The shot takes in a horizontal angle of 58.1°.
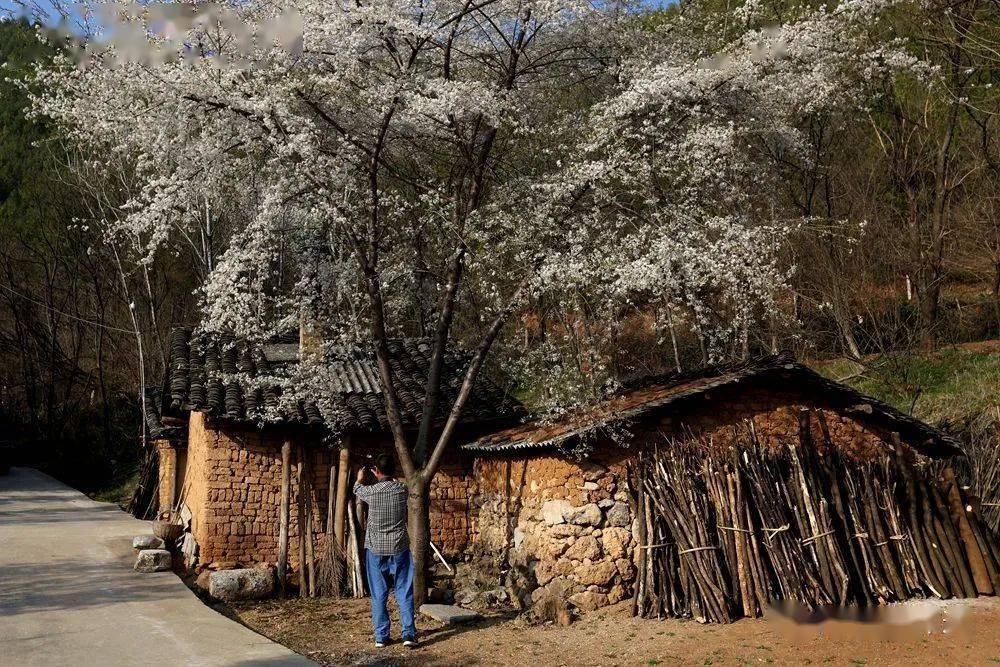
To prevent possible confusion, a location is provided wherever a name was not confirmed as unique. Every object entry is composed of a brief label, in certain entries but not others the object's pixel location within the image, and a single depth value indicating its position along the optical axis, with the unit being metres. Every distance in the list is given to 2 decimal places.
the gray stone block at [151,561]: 11.96
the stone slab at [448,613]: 10.54
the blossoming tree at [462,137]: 10.55
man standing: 9.07
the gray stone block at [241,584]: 11.62
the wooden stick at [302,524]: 12.28
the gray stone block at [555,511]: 10.83
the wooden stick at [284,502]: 12.30
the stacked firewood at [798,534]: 9.34
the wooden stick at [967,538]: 9.53
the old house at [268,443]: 12.27
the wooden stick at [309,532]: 12.31
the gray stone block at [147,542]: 13.29
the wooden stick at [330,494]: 12.59
